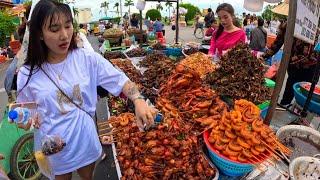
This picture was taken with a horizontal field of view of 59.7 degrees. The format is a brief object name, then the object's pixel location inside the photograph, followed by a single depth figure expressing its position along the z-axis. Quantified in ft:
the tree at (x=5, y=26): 55.01
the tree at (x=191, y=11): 127.09
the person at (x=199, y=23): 69.05
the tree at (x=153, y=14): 112.27
